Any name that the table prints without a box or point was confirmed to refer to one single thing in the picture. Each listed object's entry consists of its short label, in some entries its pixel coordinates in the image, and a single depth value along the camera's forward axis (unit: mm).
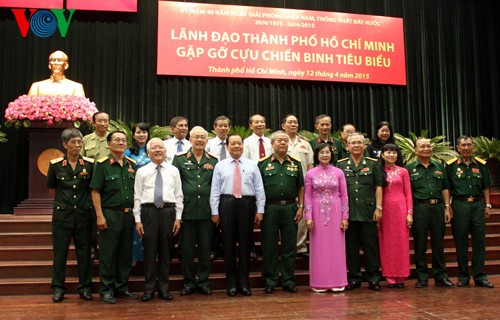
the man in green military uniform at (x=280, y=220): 3891
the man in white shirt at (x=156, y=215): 3621
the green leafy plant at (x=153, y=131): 6559
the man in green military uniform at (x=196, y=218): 3781
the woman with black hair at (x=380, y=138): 4535
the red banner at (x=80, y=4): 7113
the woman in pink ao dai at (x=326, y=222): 3898
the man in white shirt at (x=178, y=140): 4477
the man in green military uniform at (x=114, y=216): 3582
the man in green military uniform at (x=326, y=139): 4543
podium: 5500
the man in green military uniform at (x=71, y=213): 3627
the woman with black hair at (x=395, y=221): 4020
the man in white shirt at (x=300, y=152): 4516
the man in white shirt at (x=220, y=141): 4401
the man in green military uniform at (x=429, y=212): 4102
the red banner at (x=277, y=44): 7484
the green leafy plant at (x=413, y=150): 7276
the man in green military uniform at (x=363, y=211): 4031
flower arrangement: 5285
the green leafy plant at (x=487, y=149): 6918
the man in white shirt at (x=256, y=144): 4586
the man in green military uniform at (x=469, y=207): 4109
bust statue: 6219
